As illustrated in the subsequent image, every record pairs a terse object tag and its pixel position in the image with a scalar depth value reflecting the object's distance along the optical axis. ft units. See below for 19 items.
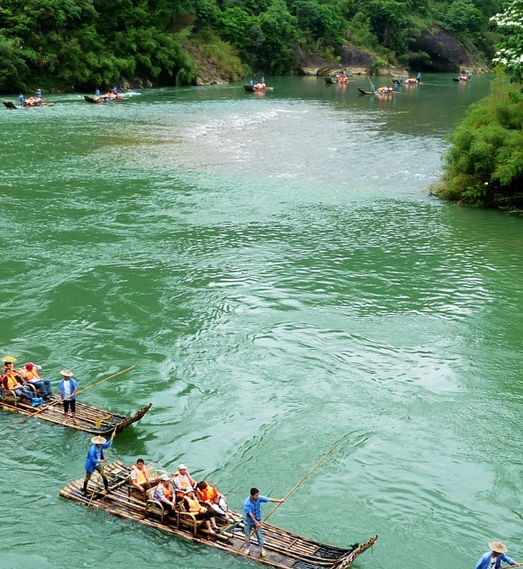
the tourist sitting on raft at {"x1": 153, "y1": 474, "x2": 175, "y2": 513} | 59.52
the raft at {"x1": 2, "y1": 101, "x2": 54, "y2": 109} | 252.01
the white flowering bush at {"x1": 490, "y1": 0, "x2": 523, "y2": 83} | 139.44
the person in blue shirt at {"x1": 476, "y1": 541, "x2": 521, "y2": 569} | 50.52
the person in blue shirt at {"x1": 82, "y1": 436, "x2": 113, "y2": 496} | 62.18
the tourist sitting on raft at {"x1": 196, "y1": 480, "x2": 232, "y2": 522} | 59.21
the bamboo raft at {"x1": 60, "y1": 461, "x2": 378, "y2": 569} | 54.19
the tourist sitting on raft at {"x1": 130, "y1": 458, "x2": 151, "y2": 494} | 61.57
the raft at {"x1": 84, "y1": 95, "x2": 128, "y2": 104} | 277.23
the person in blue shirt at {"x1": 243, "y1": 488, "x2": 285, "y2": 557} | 55.98
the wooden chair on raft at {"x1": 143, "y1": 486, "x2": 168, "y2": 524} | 60.08
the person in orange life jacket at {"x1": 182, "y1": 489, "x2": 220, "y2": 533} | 58.44
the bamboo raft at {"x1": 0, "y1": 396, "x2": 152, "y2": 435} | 71.31
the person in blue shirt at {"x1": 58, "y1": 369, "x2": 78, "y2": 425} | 72.08
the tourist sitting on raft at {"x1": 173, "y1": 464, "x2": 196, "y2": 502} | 60.23
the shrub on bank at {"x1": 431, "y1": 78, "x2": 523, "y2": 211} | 142.82
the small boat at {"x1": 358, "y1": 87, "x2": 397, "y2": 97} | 340.20
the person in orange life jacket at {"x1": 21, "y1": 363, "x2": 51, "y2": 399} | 76.33
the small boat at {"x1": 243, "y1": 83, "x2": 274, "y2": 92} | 342.85
